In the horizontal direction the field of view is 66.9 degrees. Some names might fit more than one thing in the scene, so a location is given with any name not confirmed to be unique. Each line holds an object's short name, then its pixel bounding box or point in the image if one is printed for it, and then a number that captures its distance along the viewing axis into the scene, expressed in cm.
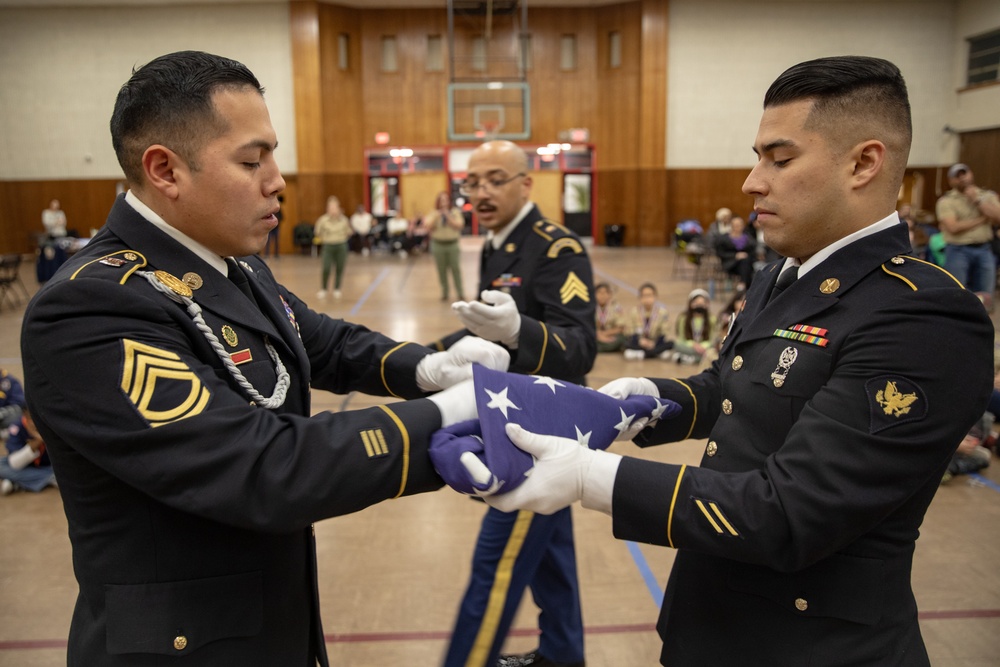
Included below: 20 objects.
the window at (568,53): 2320
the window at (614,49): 2278
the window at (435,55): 2303
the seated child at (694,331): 878
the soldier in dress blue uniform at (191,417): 138
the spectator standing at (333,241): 1306
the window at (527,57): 2248
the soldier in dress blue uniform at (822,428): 143
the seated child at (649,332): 909
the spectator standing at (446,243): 1277
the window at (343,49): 2245
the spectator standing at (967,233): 857
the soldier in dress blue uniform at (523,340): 273
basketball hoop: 2209
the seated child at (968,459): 516
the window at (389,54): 2309
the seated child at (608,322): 929
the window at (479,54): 2266
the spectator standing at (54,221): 1941
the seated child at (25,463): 518
